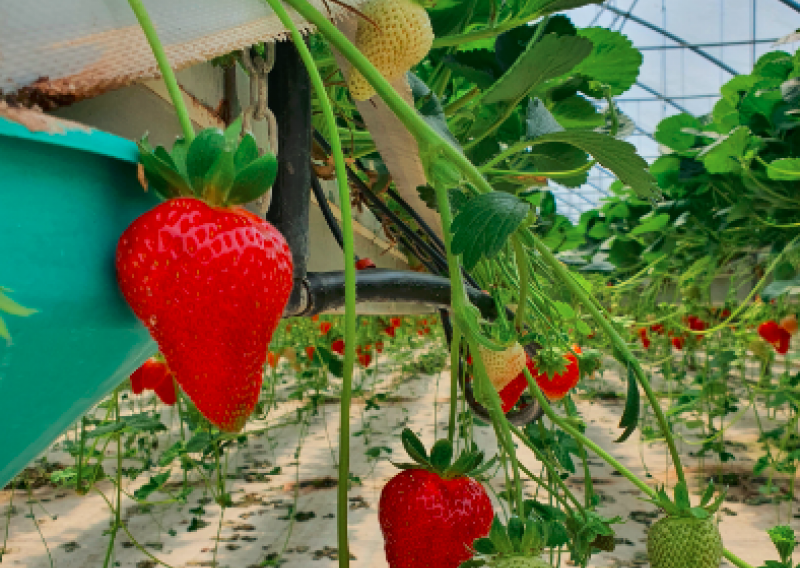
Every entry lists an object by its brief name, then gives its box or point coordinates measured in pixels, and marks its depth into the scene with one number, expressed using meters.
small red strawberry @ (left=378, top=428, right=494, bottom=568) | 0.27
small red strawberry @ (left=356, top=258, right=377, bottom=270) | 0.57
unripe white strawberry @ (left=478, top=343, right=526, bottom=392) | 0.40
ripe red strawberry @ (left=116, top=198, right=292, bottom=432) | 0.15
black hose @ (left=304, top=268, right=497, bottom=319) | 0.29
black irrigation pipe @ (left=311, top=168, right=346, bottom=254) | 0.43
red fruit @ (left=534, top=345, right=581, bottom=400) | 0.56
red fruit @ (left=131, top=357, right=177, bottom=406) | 0.82
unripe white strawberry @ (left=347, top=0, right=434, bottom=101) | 0.25
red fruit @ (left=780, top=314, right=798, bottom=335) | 2.12
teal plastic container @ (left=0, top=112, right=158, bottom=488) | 0.12
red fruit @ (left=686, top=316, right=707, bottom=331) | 2.86
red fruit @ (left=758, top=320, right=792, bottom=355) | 2.01
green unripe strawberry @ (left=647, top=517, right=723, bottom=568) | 0.30
